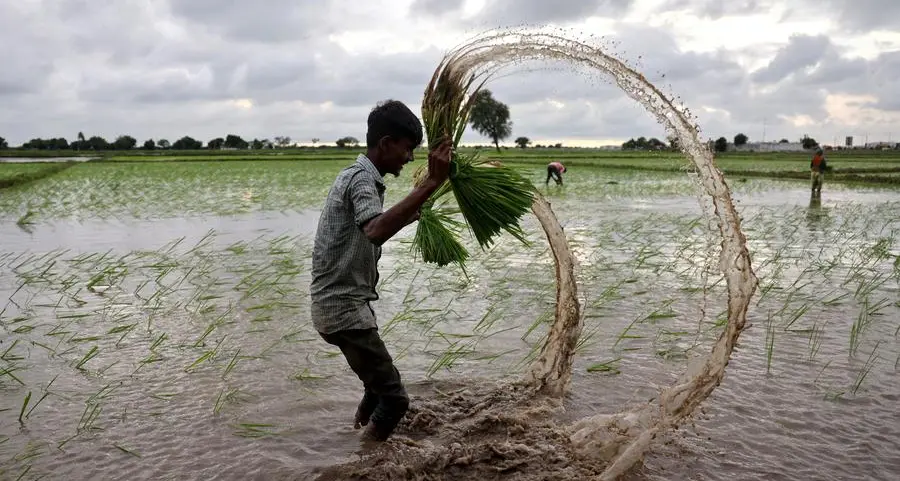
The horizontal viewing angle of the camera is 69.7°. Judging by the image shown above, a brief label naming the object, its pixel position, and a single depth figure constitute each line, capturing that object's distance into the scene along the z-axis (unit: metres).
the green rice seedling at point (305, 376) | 3.93
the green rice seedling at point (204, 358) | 3.97
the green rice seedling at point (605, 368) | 3.97
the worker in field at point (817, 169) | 15.27
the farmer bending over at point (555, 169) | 17.84
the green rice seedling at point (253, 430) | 3.19
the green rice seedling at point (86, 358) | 4.02
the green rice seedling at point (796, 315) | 4.77
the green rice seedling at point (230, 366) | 3.94
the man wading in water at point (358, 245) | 2.47
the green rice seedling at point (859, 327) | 4.30
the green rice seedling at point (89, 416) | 3.25
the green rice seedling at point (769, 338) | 4.00
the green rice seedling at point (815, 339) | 4.22
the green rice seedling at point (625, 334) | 4.36
